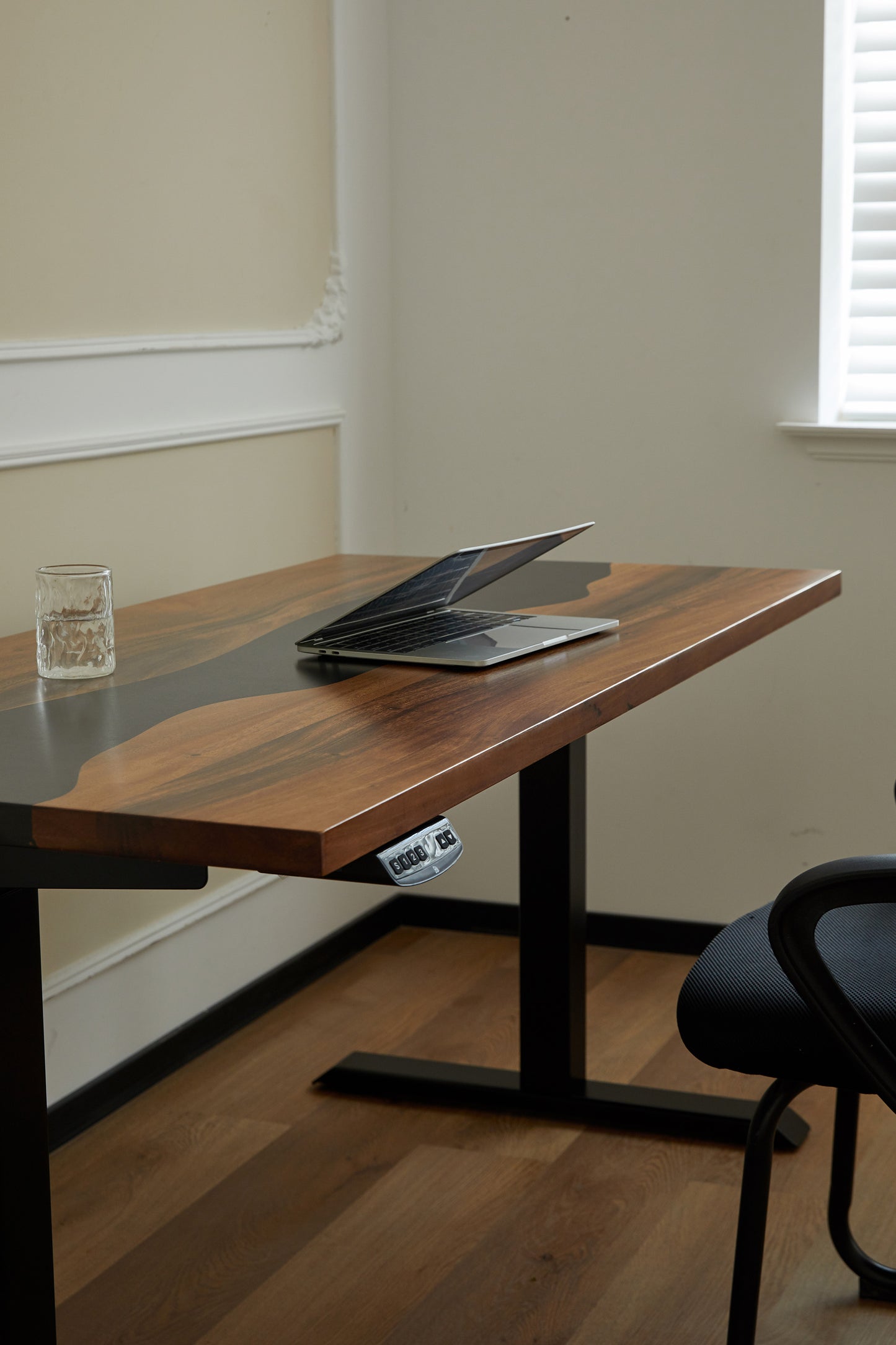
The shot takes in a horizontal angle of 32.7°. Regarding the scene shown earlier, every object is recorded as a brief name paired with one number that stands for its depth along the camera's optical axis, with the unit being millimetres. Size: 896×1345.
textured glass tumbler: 1544
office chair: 1244
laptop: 1612
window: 2773
